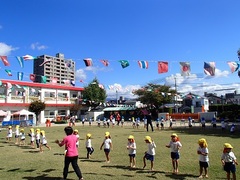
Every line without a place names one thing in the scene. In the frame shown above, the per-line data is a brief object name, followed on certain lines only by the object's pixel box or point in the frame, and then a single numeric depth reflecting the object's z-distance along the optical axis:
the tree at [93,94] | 53.78
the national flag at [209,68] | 20.36
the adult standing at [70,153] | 7.71
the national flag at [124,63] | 22.23
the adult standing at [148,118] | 25.10
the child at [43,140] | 14.54
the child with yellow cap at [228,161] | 7.43
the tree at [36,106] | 42.72
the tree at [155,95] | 52.84
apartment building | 121.69
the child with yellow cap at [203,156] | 8.20
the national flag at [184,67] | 21.02
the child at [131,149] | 9.91
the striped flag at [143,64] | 22.00
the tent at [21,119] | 37.14
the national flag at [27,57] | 20.06
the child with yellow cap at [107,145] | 11.02
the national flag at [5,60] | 21.09
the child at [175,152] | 8.97
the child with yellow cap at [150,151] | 9.28
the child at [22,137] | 17.47
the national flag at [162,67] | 21.22
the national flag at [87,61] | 22.14
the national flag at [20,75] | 30.86
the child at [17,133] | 18.48
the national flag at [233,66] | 19.62
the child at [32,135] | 16.61
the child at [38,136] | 15.29
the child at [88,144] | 11.73
